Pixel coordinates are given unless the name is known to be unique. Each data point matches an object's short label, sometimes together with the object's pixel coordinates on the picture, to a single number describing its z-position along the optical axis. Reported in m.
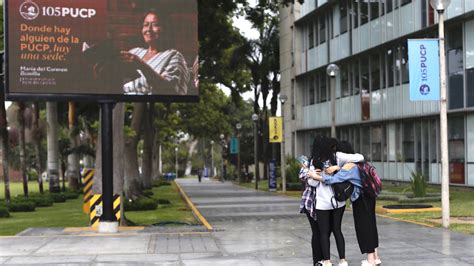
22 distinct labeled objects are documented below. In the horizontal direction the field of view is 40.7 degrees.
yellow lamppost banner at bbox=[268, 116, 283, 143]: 32.22
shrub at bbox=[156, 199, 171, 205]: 25.34
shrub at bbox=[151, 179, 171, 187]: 47.56
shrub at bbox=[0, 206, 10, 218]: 19.94
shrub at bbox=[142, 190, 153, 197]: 30.58
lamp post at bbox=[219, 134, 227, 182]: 65.32
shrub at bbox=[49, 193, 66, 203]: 27.90
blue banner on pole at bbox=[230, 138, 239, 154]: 53.46
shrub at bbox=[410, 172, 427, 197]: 21.17
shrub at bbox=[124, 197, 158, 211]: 21.42
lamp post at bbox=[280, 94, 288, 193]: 30.92
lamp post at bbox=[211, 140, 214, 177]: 99.91
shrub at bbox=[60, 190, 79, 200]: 30.35
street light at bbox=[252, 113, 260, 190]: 38.08
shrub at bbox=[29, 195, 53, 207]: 25.34
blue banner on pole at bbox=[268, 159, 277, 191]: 34.13
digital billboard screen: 13.48
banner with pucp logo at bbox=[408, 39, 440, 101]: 13.62
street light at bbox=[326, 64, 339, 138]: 21.23
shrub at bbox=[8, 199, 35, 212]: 22.55
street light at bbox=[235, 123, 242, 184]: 52.05
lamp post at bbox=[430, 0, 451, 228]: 13.34
